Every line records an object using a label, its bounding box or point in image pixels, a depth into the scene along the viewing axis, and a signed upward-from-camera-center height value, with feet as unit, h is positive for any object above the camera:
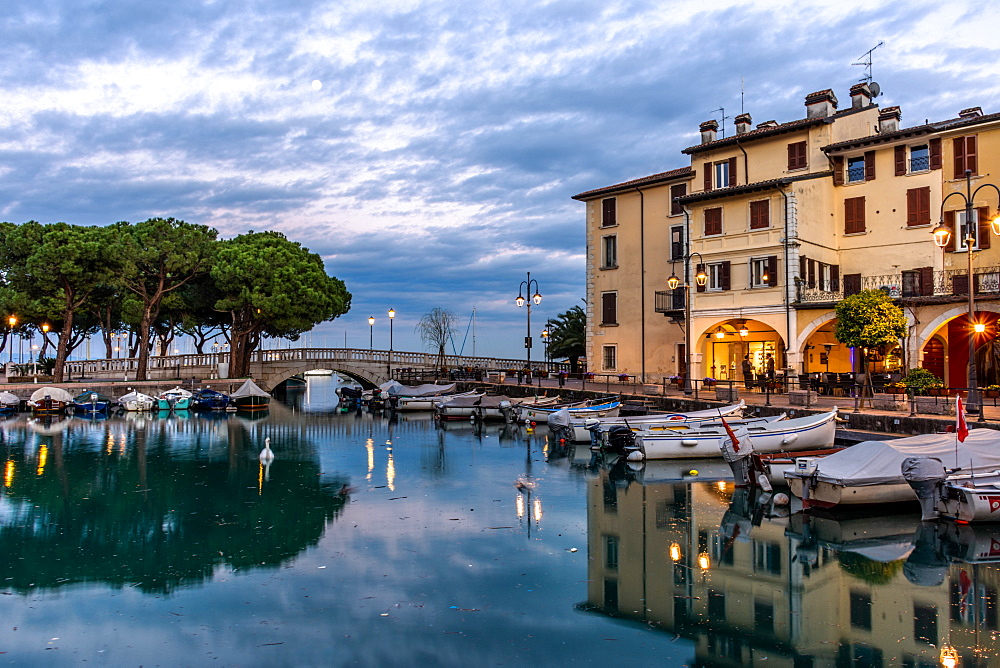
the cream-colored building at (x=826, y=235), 98.58 +19.15
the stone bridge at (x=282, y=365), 187.21 -0.60
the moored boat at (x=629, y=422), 81.15 -7.37
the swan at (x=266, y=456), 81.46 -10.80
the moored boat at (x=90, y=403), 144.77 -8.20
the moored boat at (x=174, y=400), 154.40 -8.16
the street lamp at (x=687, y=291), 103.71 +10.17
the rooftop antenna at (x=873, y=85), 115.75 +44.92
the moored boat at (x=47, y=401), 140.46 -7.48
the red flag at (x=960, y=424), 47.55 -4.33
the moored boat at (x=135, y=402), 150.51 -8.28
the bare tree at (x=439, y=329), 260.42 +12.14
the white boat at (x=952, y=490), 45.91 -8.53
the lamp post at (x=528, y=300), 139.72 +12.54
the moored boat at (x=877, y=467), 49.88 -7.59
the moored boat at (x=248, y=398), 158.81 -7.89
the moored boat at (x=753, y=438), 71.26 -8.12
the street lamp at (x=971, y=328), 62.59 +3.05
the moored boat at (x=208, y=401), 156.15 -8.44
